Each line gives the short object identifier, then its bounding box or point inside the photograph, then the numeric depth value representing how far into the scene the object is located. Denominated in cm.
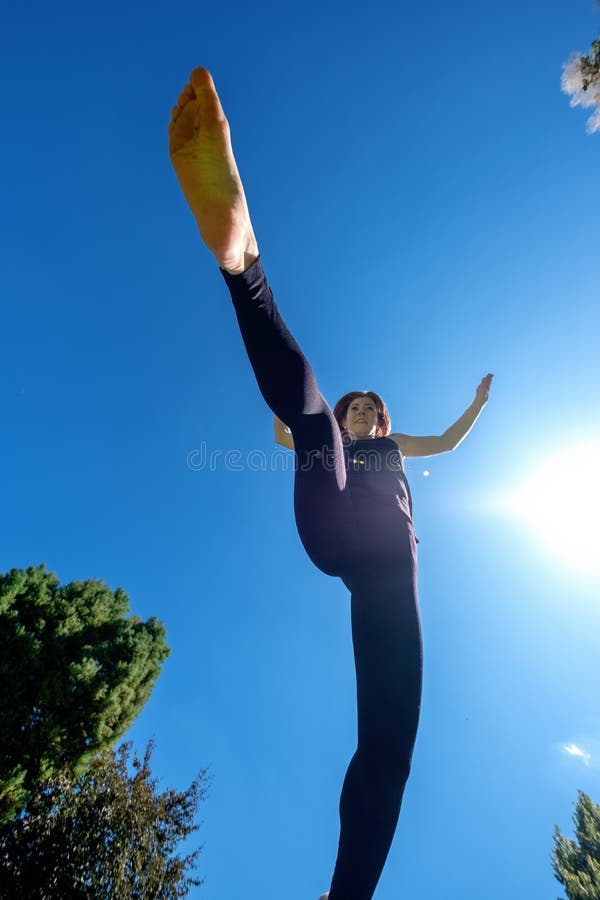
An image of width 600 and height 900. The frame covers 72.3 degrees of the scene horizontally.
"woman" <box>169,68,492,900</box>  138
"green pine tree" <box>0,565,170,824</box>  818
